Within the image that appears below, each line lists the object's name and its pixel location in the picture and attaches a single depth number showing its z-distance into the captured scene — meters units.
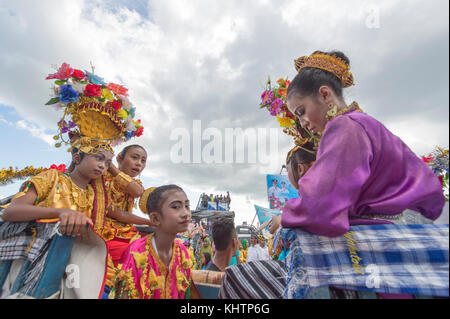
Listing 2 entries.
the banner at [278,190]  10.31
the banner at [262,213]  8.47
